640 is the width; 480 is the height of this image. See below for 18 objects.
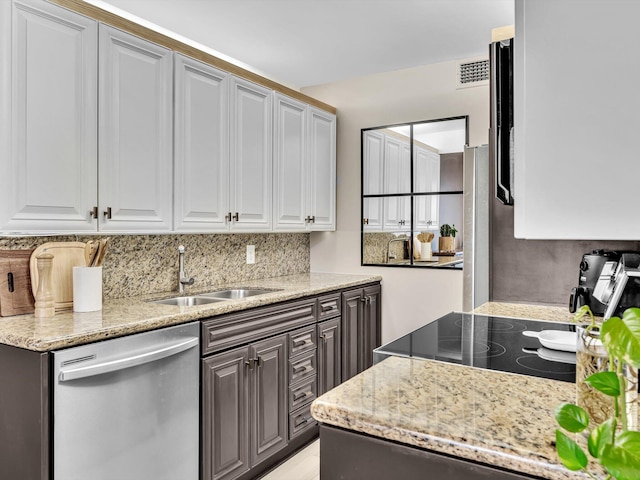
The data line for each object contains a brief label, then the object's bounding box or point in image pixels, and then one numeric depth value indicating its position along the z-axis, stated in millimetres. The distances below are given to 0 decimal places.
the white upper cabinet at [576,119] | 445
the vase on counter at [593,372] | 730
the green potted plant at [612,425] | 381
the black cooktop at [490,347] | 1243
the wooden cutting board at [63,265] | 2016
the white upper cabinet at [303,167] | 3221
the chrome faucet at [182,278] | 2742
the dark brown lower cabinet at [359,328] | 3291
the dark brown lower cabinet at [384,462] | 834
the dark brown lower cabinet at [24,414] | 1562
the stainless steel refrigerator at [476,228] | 2889
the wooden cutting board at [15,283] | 1889
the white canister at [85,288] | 1975
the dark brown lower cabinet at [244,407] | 2197
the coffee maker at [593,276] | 1767
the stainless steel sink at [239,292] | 2959
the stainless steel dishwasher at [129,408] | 1620
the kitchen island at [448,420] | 788
